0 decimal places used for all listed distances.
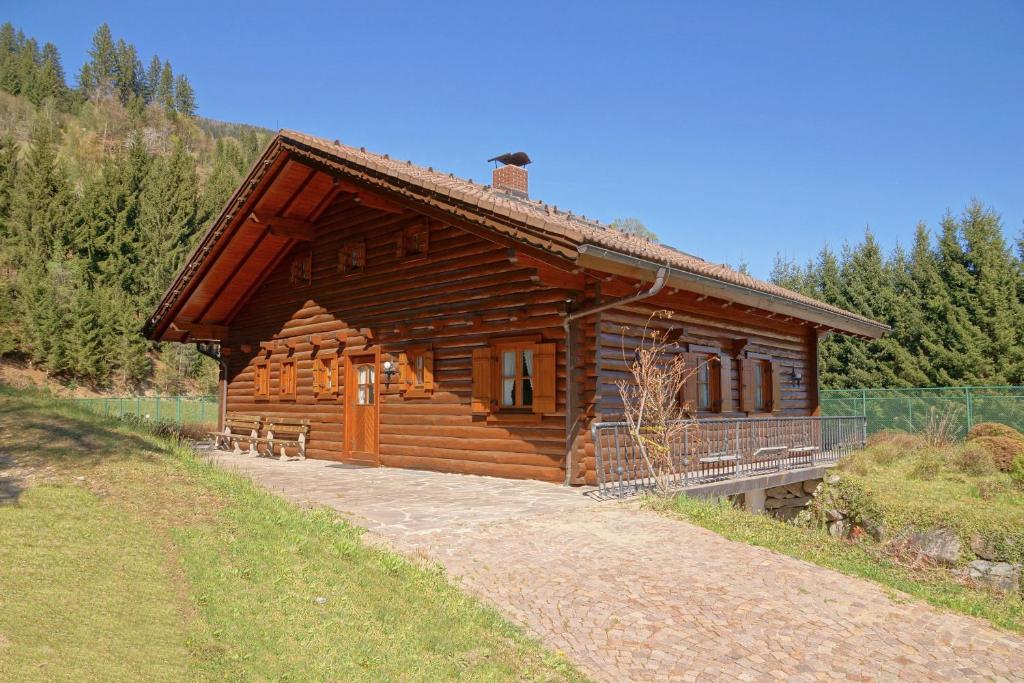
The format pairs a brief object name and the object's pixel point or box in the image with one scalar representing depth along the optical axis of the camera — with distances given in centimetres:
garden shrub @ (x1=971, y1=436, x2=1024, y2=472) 1324
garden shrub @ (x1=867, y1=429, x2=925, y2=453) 1547
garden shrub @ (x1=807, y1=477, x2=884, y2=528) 1105
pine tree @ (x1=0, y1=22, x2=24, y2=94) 8288
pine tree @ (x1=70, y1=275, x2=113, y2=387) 3788
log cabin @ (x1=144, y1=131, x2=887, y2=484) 1071
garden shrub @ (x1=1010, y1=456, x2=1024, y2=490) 1188
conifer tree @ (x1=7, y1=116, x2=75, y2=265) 4334
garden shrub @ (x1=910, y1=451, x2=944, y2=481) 1284
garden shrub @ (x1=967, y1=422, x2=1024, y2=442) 1476
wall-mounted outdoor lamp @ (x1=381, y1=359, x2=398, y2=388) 1412
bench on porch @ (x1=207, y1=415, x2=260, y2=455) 1753
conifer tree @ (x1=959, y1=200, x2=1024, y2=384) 2418
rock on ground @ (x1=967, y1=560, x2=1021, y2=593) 898
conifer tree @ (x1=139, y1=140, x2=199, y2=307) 4616
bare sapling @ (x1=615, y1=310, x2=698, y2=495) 967
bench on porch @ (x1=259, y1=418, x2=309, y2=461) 1622
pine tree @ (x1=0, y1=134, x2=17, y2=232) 4397
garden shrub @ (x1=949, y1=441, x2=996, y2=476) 1273
